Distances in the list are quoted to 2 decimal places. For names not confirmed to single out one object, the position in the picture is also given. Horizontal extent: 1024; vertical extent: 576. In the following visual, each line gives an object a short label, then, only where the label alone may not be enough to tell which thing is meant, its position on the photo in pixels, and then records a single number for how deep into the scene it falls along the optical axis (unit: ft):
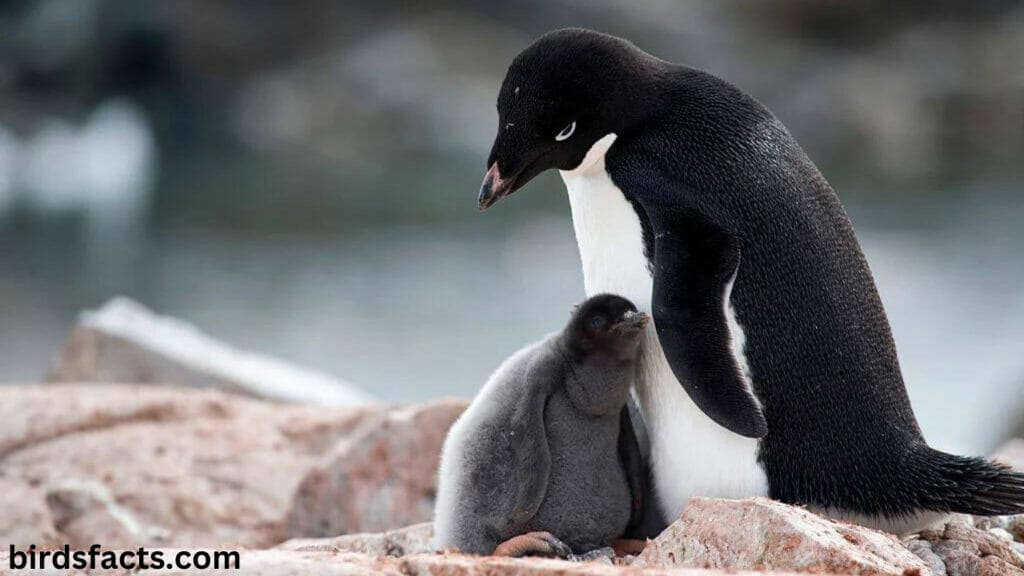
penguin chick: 34.31
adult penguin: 34.20
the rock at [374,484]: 36.29
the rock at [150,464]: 36.33
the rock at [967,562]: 34.18
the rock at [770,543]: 33.64
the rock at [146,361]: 46.38
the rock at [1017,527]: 34.86
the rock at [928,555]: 34.18
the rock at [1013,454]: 35.69
